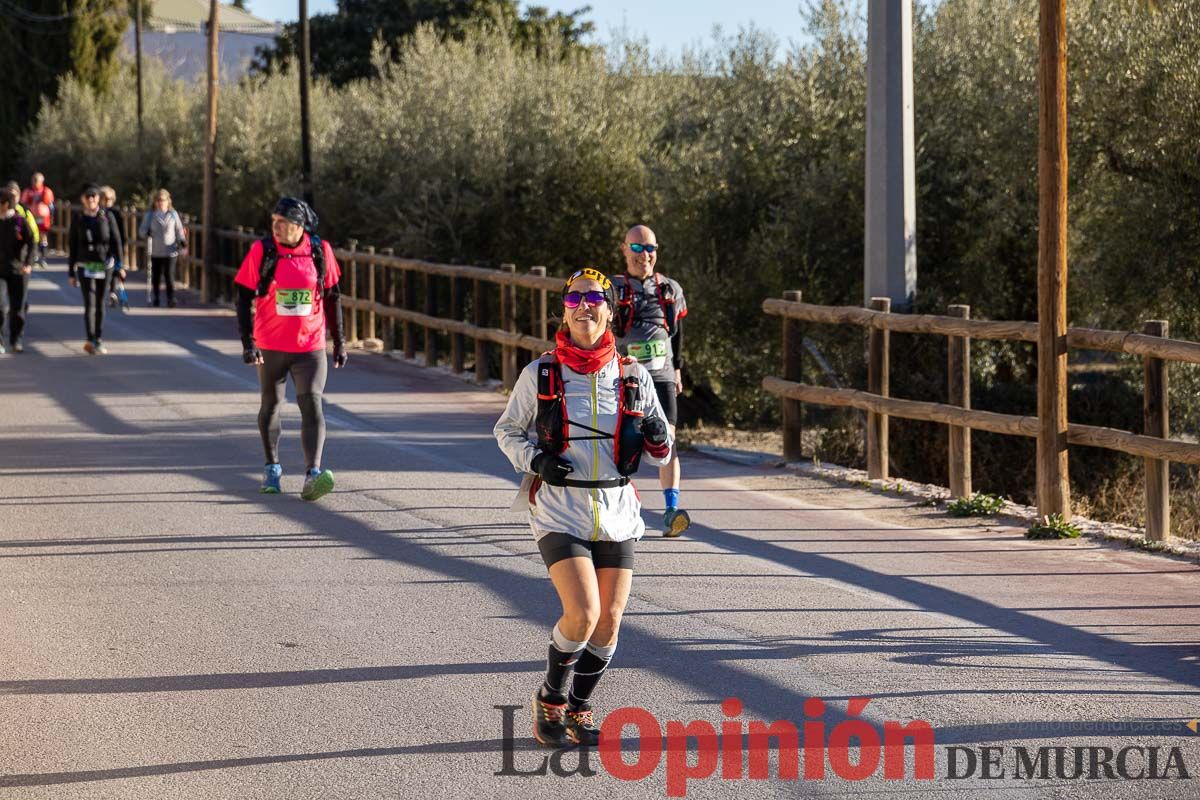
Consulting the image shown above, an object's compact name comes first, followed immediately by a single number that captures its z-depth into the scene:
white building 91.94
